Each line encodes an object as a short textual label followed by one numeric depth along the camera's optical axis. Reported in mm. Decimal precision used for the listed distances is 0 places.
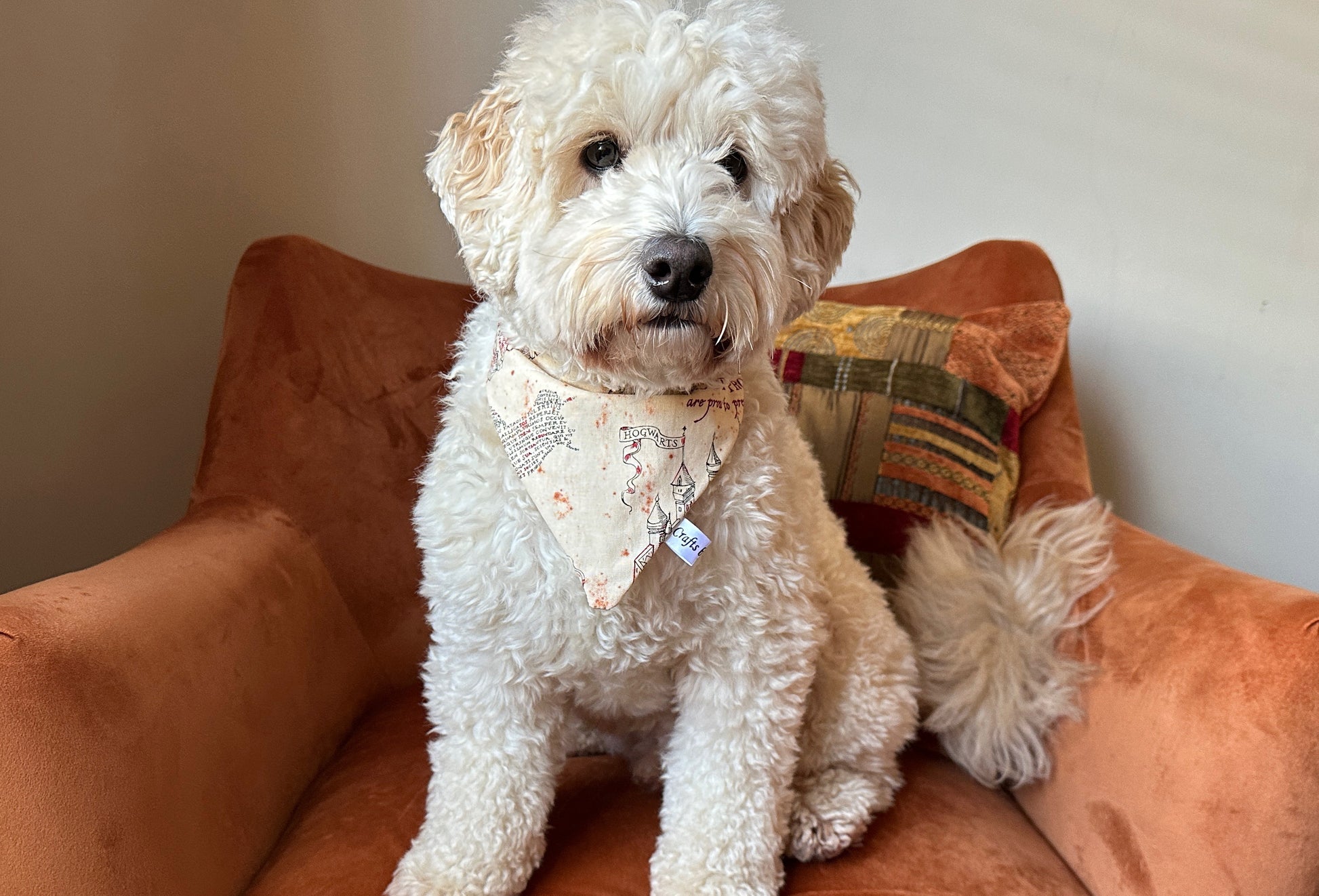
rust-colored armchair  954
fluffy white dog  963
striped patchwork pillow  1616
